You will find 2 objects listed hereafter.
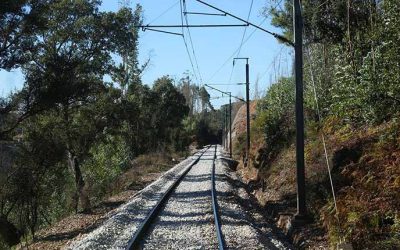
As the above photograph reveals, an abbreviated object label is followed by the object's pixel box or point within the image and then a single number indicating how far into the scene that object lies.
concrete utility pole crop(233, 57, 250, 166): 38.54
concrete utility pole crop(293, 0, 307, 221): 13.28
